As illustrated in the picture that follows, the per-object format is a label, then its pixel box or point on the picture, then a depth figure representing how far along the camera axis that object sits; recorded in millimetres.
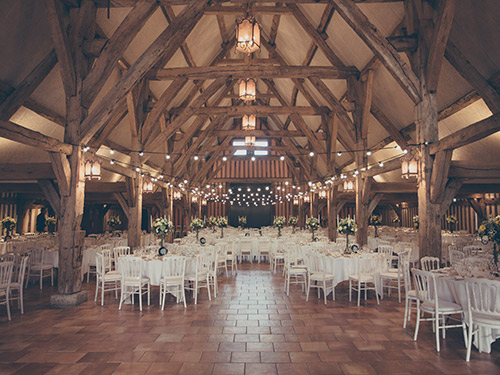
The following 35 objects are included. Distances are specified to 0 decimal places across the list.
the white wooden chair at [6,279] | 5195
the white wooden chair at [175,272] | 6059
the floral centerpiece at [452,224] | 14969
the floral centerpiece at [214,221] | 14645
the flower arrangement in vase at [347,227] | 7375
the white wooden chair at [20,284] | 5473
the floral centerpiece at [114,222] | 15175
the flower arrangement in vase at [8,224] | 10381
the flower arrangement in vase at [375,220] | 14671
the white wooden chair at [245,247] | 11844
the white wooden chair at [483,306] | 3650
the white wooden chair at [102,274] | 6262
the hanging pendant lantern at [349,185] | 10719
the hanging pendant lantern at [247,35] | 5930
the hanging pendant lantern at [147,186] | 10818
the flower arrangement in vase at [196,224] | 10542
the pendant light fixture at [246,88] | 8625
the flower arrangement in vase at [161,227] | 7094
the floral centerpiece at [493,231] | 4863
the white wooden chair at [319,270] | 6383
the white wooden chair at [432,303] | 4090
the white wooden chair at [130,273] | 5965
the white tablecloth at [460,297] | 3898
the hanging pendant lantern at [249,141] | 11959
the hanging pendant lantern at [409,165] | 6531
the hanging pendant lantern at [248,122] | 10453
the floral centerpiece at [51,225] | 13305
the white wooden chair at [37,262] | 7670
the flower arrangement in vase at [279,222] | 13406
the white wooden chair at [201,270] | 6265
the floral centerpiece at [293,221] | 15709
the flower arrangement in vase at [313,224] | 10234
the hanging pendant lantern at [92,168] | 6586
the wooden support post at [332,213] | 13570
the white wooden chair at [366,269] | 6309
